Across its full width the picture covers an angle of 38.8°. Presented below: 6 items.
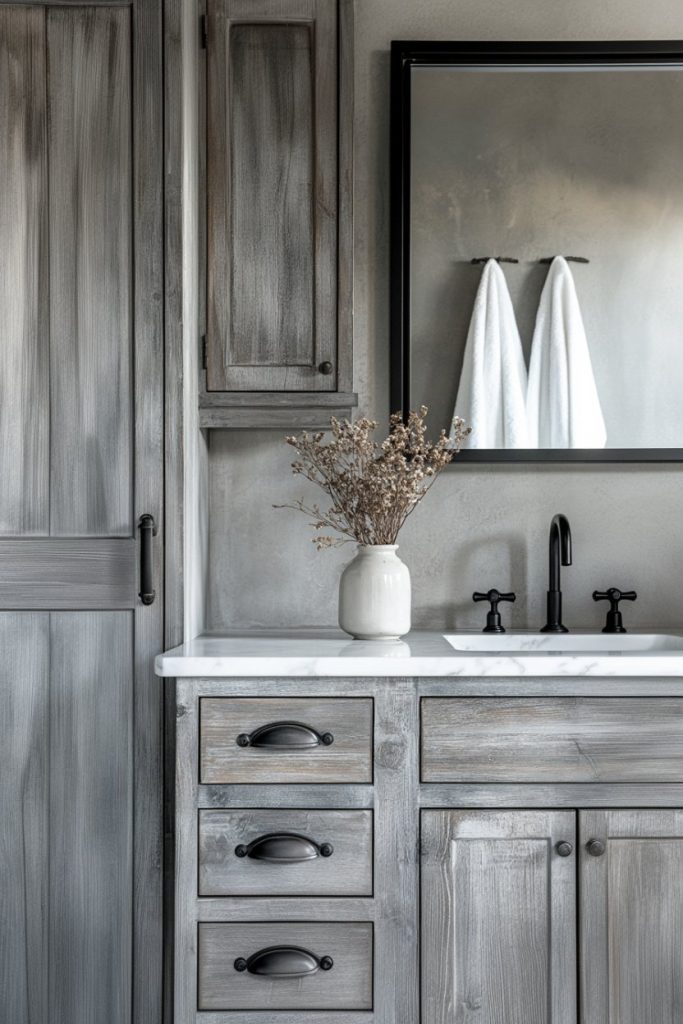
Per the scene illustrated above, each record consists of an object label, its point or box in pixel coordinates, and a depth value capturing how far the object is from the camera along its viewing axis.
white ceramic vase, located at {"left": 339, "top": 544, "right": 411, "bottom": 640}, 1.85
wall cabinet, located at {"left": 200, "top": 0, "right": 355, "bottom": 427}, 1.96
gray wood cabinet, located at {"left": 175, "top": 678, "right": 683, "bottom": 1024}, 1.56
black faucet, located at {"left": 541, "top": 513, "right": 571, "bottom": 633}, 2.06
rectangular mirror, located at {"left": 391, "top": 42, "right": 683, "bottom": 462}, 2.13
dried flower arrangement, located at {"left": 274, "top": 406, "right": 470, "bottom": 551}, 1.83
